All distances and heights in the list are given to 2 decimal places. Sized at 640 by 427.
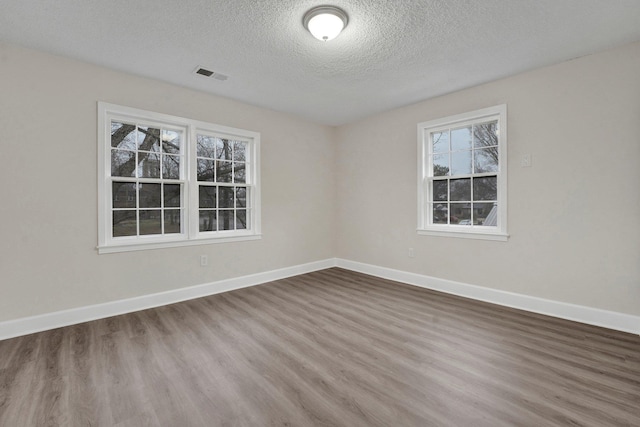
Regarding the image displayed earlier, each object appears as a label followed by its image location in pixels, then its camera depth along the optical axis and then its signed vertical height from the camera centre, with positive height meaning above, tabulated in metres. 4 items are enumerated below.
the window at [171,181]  3.22 +0.40
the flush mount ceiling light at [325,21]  2.20 +1.51
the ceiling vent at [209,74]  3.18 +1.59
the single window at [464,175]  3.49 +0.48
